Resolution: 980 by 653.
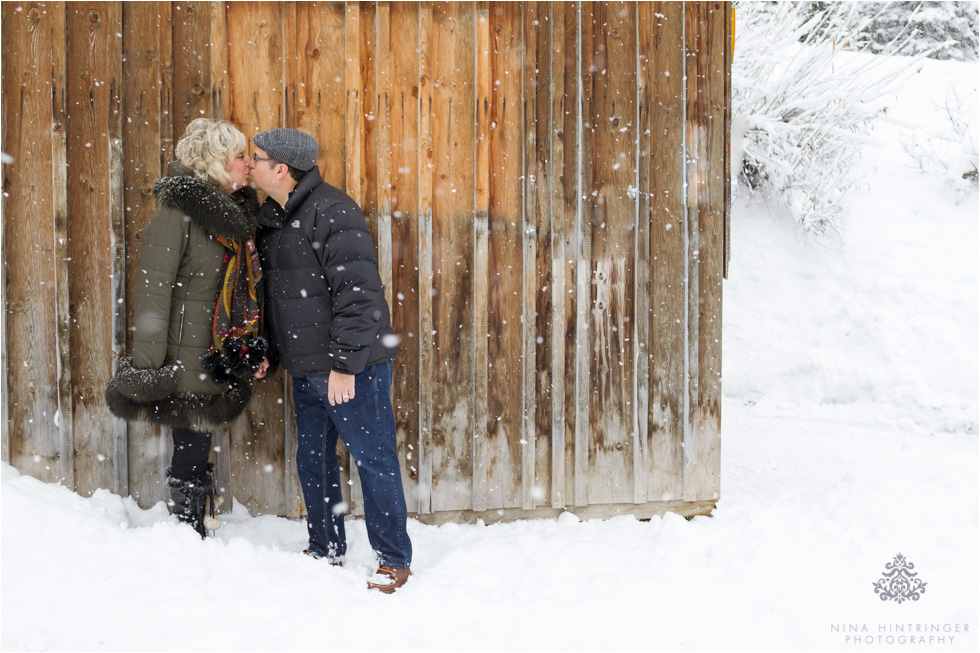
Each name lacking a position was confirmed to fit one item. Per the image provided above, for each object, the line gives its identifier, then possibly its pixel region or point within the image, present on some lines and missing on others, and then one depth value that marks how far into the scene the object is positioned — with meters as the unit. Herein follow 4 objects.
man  2.70
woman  2.75
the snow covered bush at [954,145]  10.81
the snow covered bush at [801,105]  9.91
